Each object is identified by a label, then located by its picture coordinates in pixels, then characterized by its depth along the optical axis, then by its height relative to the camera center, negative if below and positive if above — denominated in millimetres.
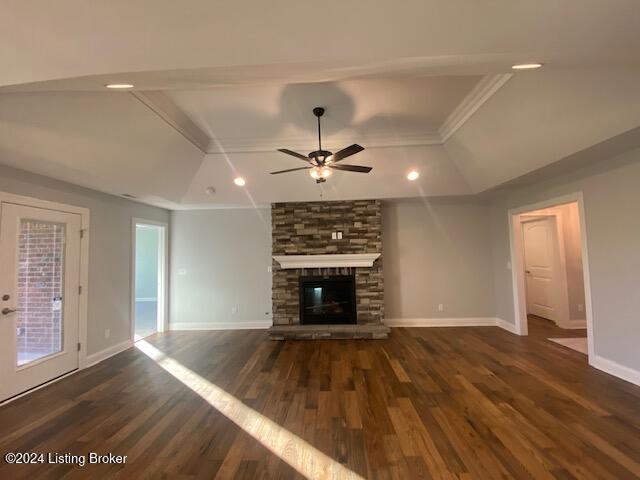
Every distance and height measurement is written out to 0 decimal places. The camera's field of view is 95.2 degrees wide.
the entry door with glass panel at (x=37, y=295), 3004 -364
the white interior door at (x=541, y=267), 5602 -321
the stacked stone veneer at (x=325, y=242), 5332 +272
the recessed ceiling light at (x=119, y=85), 1723 +1054
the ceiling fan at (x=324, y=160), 3010 +1060
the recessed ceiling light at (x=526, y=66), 1651 +1066
